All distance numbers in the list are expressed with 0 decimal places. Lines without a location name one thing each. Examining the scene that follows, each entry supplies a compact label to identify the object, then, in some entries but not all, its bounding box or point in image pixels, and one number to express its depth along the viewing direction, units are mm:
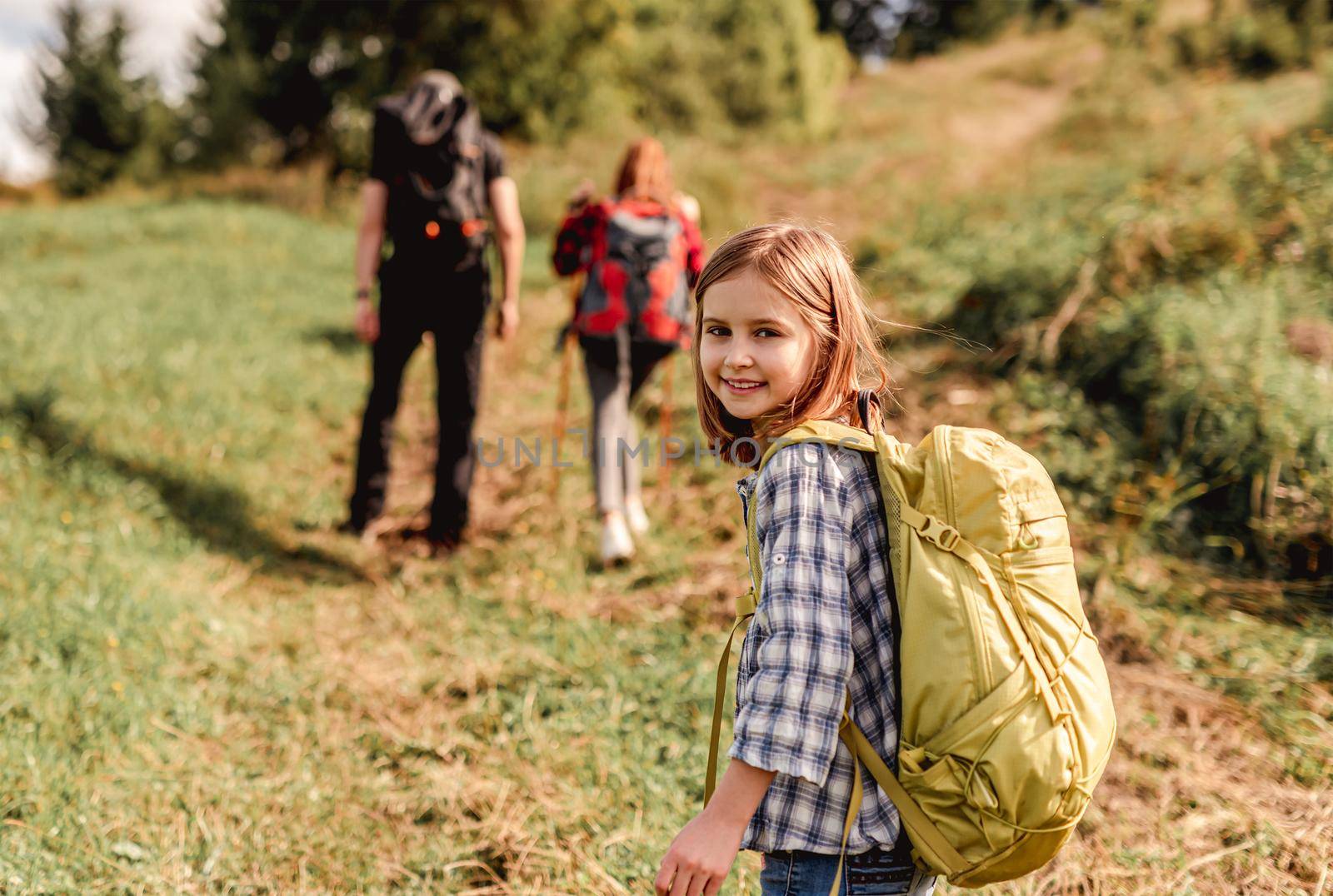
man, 4199
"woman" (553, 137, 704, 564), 4203
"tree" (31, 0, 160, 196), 29266
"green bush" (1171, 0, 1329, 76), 10336
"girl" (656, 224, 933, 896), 1276
